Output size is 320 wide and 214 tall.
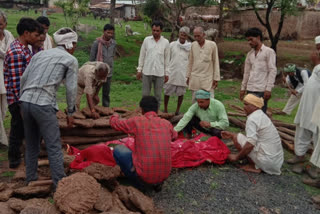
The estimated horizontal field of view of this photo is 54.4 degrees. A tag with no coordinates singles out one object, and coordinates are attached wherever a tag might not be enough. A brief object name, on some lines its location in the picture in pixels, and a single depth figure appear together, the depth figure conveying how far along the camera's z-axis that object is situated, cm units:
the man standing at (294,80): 650
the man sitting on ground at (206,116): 522
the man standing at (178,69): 698
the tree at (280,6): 1183
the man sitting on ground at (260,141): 444
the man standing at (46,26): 548
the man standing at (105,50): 638
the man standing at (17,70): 379
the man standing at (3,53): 457
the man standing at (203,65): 616
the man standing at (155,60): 646
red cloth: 431
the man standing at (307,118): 471
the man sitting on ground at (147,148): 356
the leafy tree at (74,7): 1662
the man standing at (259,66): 537
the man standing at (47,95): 339
